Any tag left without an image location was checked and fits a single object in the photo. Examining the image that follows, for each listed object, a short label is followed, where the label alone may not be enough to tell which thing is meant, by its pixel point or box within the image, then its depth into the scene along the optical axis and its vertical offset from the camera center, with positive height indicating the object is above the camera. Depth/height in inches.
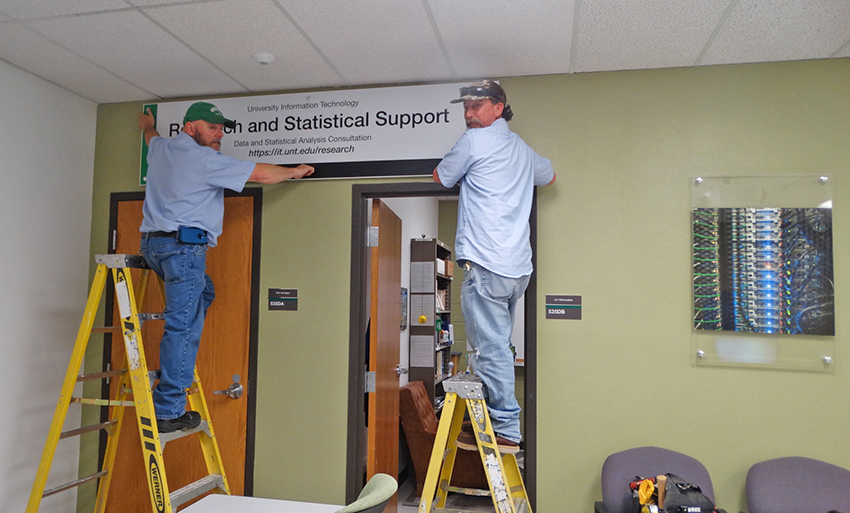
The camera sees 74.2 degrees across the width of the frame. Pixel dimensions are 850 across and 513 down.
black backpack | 89.5 -32.8
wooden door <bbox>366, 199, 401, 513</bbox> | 131.6 -12.7
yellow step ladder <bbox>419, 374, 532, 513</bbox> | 93.7 -25.7
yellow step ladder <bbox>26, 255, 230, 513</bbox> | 95.7 -21.2
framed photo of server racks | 107.8 +5.0
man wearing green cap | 101.7 +12.6
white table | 74.0 -29.4
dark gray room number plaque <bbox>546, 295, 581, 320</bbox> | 115.7 -2.8
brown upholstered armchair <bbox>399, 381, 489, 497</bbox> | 169.2 -47.5
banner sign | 123.1 +36.7
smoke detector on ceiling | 111.9 +46.6
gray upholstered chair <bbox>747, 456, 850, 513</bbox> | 99.9 -34.2
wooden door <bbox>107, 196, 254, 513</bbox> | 127.0 -17.3
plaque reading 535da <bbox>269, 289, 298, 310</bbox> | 127.6 -2.1
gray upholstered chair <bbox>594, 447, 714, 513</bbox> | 103.3 -32.9
